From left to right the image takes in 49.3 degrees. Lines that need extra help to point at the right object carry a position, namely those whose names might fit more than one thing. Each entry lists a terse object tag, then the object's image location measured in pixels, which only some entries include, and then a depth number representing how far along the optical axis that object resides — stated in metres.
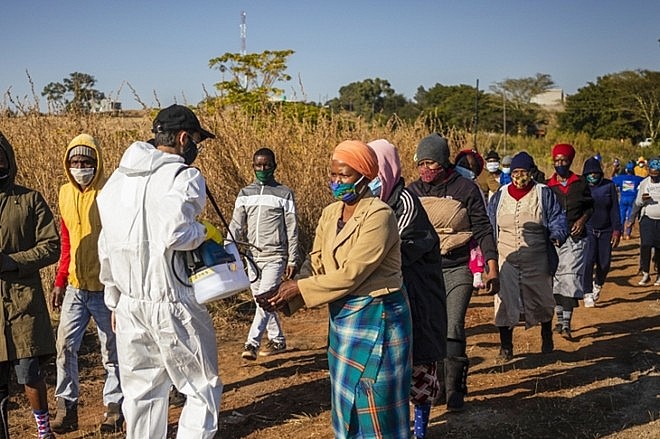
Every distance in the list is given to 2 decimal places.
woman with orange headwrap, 3.44
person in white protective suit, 3.39
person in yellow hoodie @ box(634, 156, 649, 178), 18.34
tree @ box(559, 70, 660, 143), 45.16
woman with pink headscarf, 3.98
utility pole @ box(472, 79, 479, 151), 14.61
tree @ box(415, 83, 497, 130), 46.01
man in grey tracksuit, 6.75
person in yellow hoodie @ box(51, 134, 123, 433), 4.92
